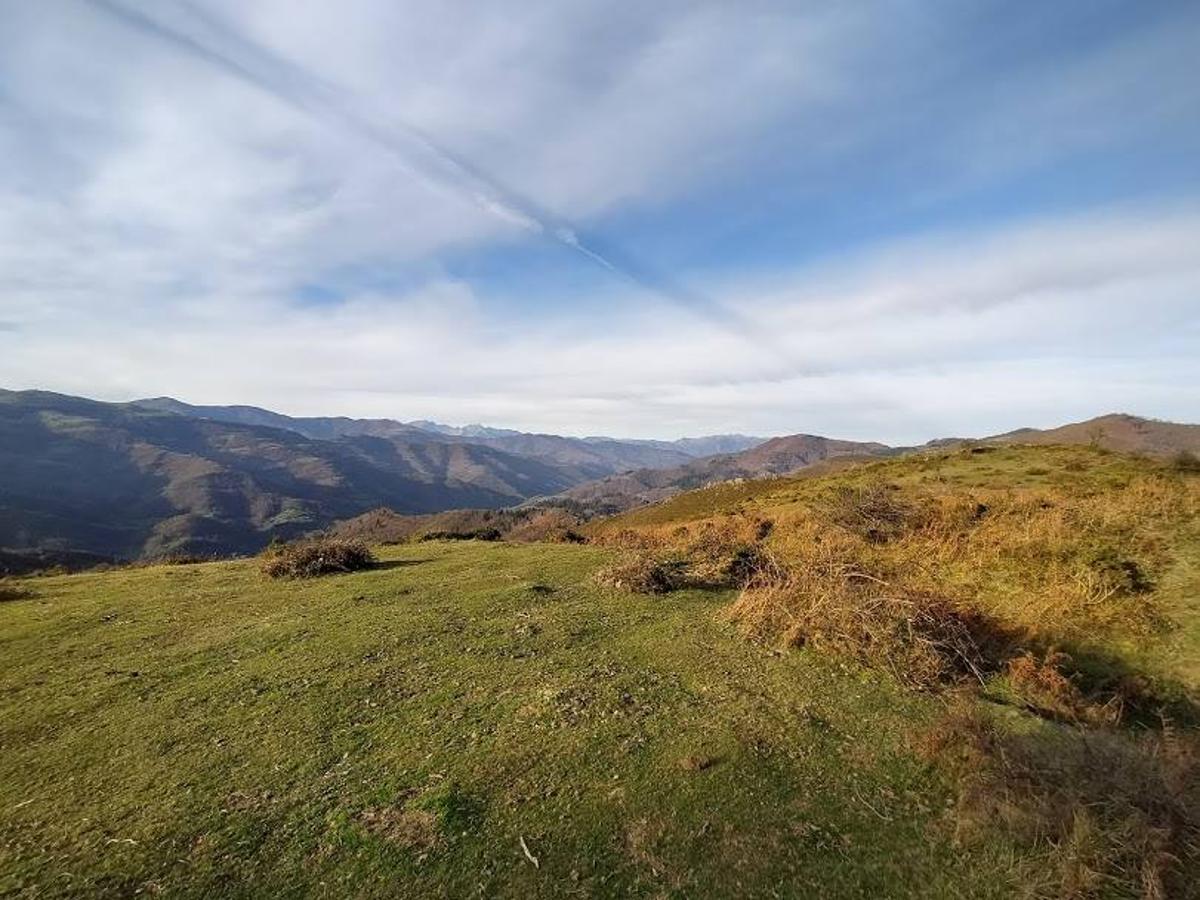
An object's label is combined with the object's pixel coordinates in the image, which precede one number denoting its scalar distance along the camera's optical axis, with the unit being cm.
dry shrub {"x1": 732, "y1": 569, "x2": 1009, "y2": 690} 884
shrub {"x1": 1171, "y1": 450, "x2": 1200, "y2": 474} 1880
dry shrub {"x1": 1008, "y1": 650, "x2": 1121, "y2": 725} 782
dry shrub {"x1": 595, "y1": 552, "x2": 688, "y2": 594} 1335
